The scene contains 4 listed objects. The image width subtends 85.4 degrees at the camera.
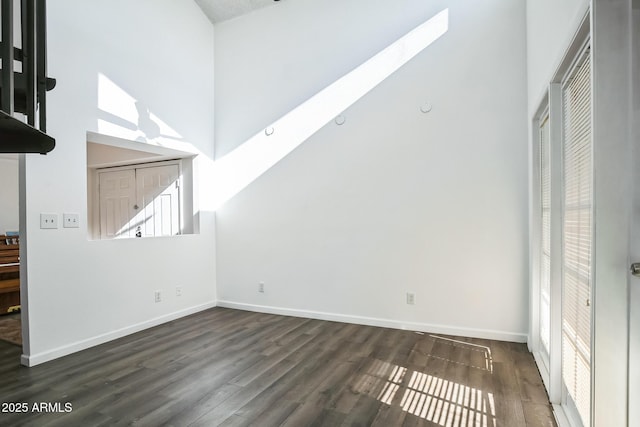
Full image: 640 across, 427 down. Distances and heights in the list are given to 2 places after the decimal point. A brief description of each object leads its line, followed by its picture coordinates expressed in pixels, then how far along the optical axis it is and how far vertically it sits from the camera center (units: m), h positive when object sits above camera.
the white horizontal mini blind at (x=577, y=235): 1.57 -0.15
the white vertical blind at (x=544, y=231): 2.55 -0.19
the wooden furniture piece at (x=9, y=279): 4.20 -0.84
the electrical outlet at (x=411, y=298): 3.53 -0.92
